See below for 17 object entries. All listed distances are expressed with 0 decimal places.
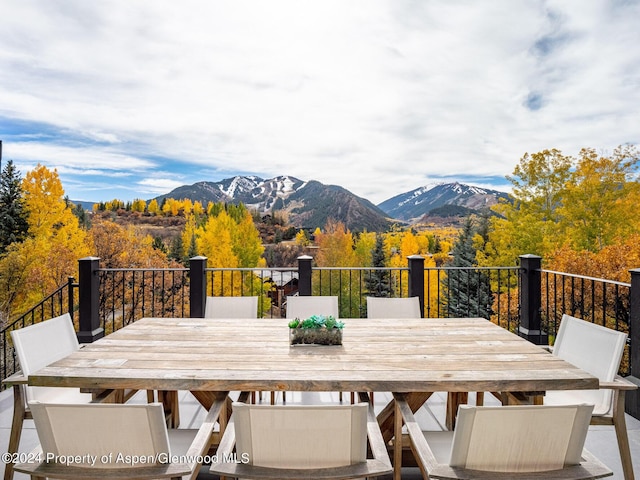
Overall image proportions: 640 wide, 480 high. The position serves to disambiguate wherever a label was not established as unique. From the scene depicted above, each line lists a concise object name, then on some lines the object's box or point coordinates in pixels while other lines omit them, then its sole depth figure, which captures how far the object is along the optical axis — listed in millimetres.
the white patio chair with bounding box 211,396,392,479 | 1220
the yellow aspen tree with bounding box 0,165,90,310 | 17156
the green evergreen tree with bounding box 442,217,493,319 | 22436
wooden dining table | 1642
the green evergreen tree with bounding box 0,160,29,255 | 19406
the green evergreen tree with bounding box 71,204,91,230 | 23156
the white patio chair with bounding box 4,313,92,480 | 1911
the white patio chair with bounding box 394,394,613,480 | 1234
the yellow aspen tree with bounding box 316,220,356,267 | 31078
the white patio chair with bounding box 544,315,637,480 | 1817
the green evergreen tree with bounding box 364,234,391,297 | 22688
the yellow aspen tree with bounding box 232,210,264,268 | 28891
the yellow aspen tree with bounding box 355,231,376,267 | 31112
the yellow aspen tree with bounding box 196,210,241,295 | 26142
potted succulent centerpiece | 2156
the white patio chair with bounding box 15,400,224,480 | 1235
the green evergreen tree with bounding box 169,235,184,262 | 25456
